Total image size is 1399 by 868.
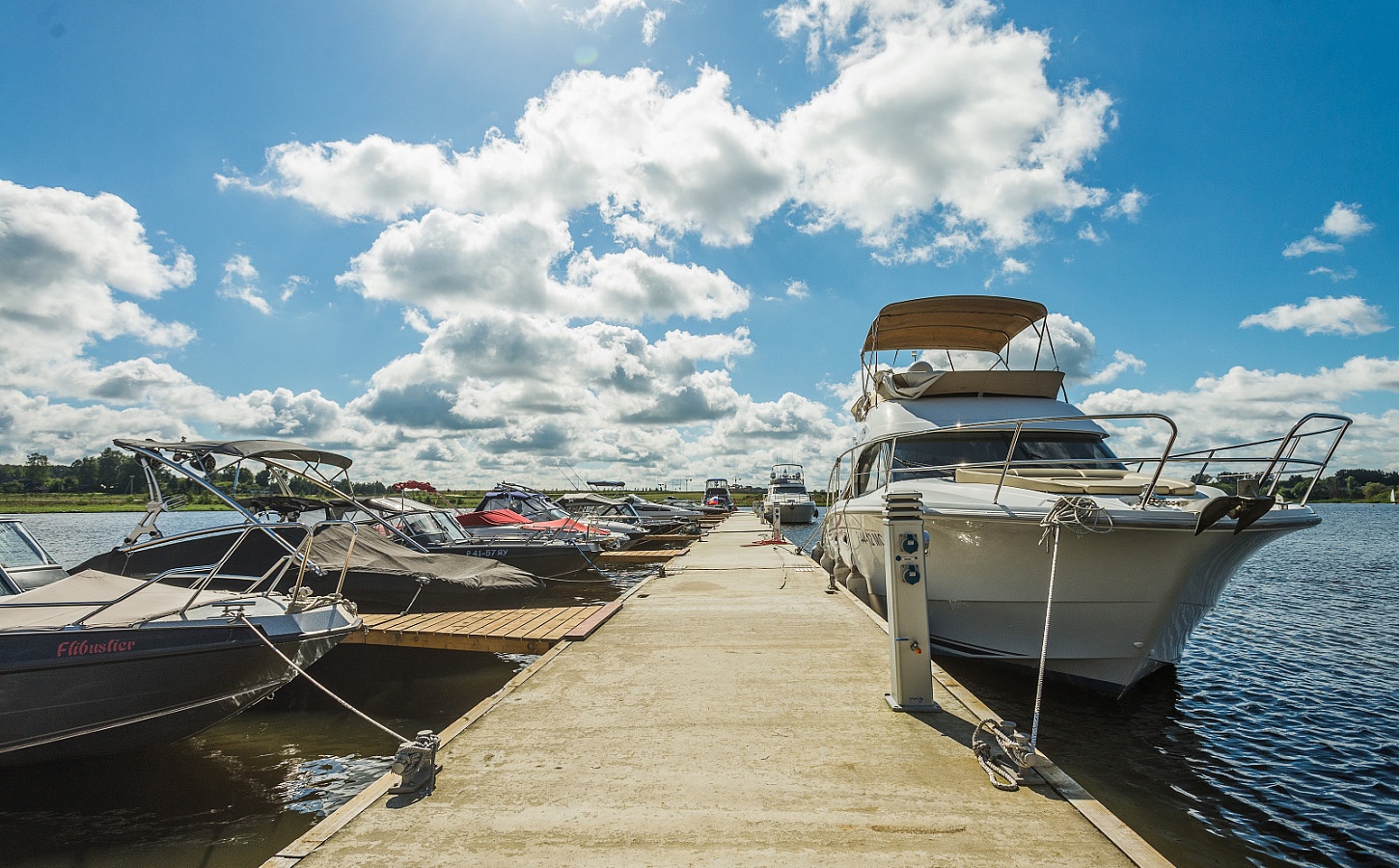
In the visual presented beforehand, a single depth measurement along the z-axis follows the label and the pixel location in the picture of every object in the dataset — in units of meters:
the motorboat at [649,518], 26.03
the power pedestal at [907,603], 4.72
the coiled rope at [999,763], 3.66
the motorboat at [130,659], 4.69
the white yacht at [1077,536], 5.83
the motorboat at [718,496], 62.03
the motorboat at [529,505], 20.09
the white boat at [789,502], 38.03
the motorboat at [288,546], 7.14
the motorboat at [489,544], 12.91
